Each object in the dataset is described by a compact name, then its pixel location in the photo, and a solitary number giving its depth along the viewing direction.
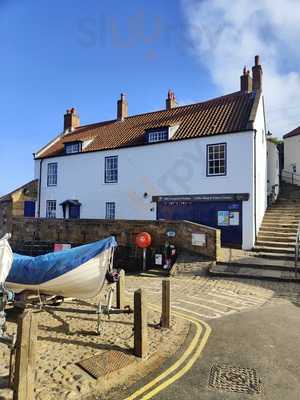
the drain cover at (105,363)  5.86
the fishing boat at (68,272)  8.93
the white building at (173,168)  19.55
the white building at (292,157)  31.31
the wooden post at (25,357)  4.64
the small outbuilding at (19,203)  28.34
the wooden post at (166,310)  8.21
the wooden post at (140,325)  6.57
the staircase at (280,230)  17.39
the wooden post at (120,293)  9.62
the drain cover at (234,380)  5.35
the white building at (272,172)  25.86
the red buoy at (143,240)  17.73
